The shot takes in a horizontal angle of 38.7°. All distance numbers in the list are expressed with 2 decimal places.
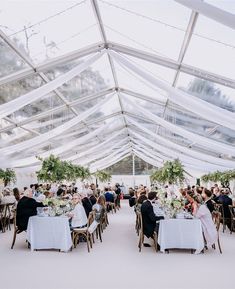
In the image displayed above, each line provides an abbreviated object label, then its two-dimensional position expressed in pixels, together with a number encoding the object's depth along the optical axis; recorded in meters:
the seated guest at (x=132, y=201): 15.42
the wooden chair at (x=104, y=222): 9.82
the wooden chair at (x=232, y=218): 8.49
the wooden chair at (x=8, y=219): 9.72
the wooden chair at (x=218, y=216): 6.61
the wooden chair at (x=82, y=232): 6.69
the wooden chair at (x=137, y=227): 8.78
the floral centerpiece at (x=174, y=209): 7.11
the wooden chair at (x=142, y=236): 6.69
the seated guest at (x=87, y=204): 8.71
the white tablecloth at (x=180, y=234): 6.50
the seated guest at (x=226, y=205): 9.10
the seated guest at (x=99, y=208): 8.35
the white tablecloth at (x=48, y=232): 6.61
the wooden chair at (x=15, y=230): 6.89
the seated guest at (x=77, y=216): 7.35
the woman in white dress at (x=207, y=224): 6.71
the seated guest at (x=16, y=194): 10.10
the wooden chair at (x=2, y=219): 9.10
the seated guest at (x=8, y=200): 9.88
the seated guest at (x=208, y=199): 7.63
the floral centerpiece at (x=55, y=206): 7.10
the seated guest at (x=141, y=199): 8.66
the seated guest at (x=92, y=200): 10.07
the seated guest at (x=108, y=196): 14.56
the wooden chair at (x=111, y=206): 14.23
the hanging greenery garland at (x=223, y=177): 14.12
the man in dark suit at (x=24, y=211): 7.00
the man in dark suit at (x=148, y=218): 6.83
